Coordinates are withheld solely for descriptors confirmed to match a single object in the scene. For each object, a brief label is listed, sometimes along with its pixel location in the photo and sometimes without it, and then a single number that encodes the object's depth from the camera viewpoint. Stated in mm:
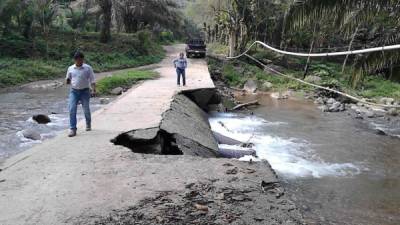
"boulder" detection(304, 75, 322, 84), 30988
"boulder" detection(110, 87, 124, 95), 22491
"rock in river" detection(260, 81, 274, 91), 30847
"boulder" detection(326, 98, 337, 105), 25748
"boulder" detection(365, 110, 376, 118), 22531
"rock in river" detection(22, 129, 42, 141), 13218
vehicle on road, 38875
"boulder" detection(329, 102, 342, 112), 23875
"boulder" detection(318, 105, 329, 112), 23841
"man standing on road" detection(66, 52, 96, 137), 9930
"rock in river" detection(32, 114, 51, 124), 15788
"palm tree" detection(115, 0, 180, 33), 43500
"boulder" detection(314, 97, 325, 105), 26331
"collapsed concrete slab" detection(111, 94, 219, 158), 9977
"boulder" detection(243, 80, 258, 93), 30494
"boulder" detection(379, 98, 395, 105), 25297
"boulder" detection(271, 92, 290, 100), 28267
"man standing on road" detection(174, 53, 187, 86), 20353
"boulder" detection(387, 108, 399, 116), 22886
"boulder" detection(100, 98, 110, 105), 20689
